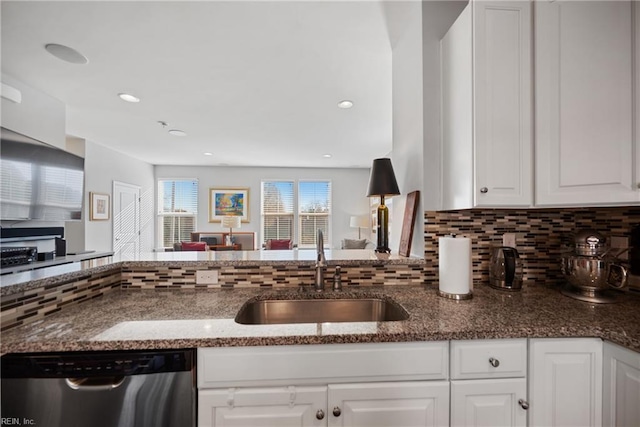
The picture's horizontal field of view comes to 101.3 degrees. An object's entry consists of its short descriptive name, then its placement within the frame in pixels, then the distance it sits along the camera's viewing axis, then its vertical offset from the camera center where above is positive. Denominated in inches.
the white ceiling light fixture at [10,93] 91.7 +42.8
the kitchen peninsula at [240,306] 35.2 -16.0
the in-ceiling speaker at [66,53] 78.9 +49.7
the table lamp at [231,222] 212.5 -6.7
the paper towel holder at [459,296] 49.6 -15.3
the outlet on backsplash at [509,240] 60.3 -5.6
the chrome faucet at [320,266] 55.4 -11.0
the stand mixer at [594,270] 48.0 -10.0
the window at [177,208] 257.6 +5.3
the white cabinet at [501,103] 46.6 +20.1
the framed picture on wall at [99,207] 174.2 +4.1
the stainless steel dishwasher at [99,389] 33.1 -22.7
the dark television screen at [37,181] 87.0 +12.2
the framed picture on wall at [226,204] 258.2 +9.8
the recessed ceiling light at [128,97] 110.3 +49.6
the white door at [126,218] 200.7 -4.0
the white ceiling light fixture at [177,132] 155.1 +49.1
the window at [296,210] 266.2 +4.1
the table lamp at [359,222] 258.8 -7.2
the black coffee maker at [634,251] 52.1 -6.9
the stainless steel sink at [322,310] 53.6 -19.8
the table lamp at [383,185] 68.3 +7.8
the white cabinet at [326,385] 35.2 -23.6
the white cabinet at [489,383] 36.9 -23.7
